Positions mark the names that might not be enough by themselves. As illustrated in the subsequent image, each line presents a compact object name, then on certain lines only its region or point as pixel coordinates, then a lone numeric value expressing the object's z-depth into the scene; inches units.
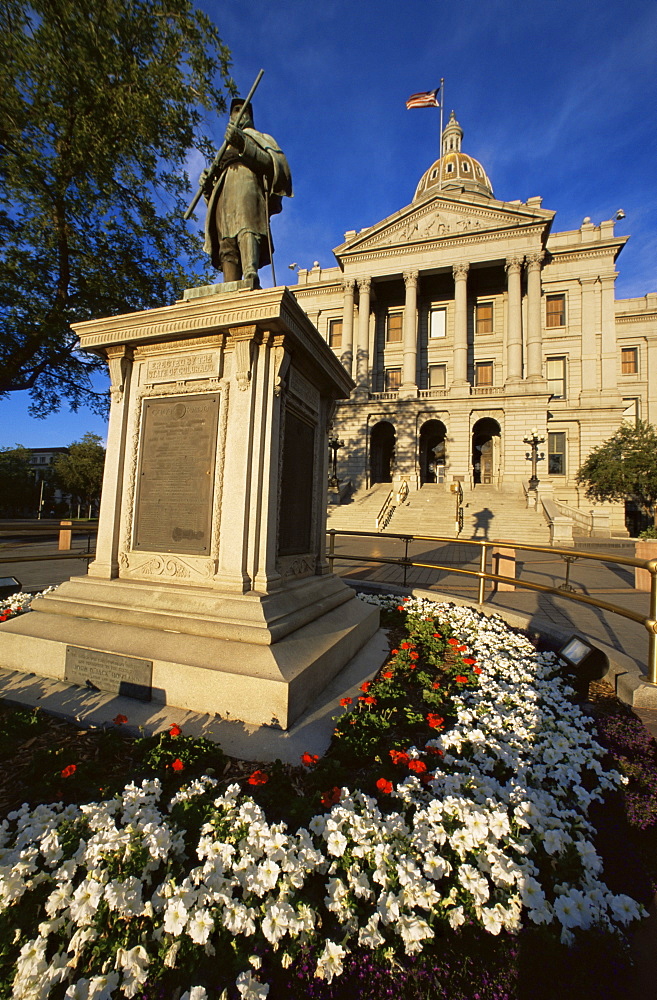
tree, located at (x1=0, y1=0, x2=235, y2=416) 404.8
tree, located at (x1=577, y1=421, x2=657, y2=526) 1128.8
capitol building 1302.9
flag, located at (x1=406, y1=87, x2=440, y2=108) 1283.2
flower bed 56.7
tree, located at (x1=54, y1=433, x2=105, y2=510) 1664.6
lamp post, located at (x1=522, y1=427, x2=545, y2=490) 1059.7
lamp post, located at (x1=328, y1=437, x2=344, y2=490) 1193.0
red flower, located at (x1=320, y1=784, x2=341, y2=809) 84.1
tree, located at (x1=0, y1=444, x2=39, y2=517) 1974.7
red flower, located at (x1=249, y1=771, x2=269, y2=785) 88.0
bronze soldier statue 179.3
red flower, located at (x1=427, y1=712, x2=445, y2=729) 115.5
